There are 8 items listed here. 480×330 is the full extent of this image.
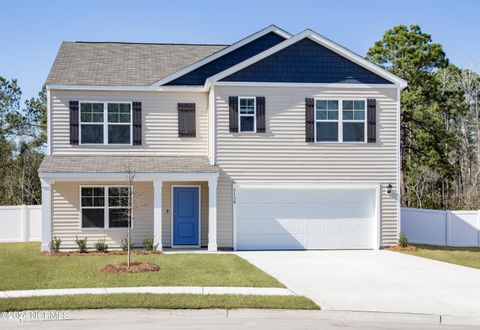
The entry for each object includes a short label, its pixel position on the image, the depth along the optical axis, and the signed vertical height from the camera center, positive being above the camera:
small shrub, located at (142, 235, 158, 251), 20.66 -2.64
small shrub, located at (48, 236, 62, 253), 20.39 -2.64
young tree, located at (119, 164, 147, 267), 21.68 -1.39
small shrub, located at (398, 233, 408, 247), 21.77 -2.63
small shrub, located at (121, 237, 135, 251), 21.05 -2.70
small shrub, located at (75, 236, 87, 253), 20.88 -2.67
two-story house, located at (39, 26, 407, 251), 21.41 +0.49
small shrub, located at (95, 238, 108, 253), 20.98 -2.75
